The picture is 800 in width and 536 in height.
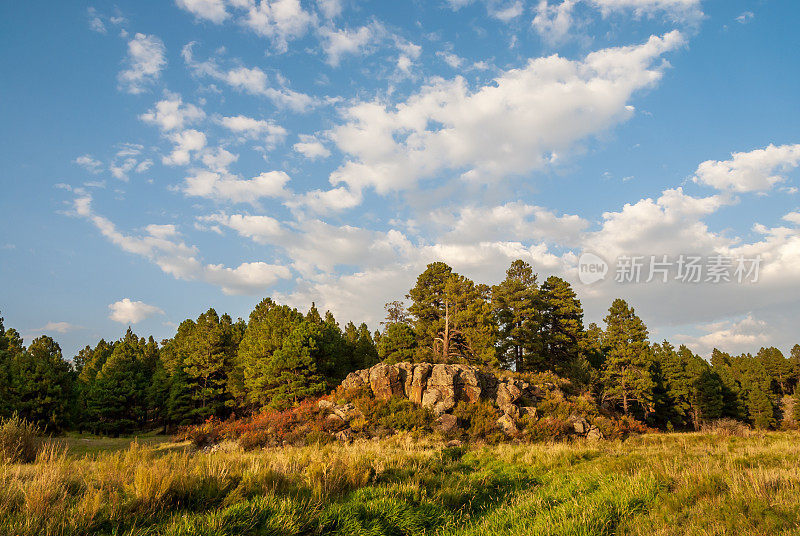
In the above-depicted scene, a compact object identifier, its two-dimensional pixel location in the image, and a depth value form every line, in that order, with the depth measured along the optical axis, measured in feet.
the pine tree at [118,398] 133.49
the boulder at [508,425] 74.18
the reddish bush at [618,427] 79.51
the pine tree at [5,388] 110.77
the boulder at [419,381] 83.97
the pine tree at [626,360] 120.37
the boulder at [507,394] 86.02
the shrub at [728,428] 77.01
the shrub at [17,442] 35.06
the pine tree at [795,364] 252.19
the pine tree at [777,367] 249.55
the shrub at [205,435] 80.02
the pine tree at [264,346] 107.76
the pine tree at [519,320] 127.75
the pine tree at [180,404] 133.49
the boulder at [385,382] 84.99
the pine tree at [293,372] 101.81
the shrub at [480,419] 71.92
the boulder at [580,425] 78.54
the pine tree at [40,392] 117.39
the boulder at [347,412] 76.61
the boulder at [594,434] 76.26
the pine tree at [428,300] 124.47
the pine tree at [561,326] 136.05
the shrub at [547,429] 72.90
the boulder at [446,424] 73.26
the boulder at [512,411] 80.71
